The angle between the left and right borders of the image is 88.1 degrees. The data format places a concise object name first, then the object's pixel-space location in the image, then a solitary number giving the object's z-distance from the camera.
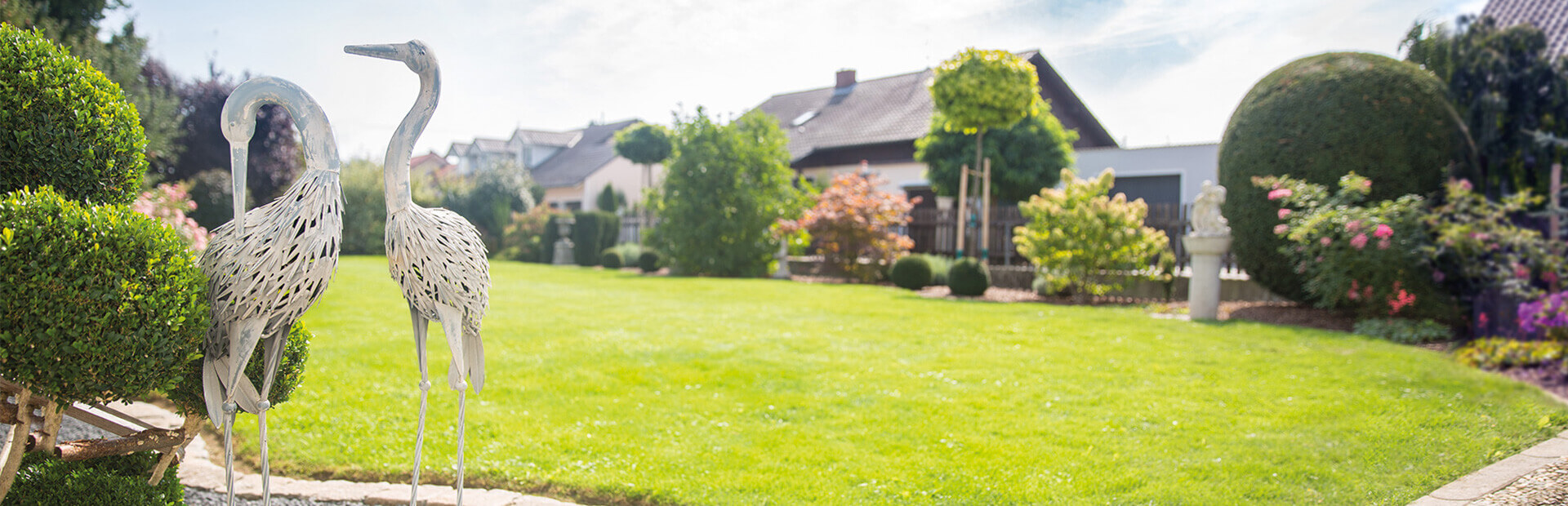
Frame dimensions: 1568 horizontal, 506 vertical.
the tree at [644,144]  20.27
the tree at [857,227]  14.25
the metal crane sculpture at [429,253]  2.10
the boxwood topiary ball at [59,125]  2.01
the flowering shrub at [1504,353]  5.46
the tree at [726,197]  15.66
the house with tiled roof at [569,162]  29.27
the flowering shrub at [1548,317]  5.31
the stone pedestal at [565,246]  21.23
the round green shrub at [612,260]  19.11
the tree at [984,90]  11.80
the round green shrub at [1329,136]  8.14
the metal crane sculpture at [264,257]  1.96
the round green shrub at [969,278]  11.42
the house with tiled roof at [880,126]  21.00
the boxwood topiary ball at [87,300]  1.70
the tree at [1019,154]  16.98
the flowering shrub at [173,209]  7.22
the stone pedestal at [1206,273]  8.77
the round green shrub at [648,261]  17.25
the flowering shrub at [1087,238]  10.30
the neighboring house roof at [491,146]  40.06
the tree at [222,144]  15.81
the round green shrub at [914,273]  12.58
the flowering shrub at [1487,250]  6.05
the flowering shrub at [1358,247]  7.54
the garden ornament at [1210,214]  8.81
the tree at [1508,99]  7.44
